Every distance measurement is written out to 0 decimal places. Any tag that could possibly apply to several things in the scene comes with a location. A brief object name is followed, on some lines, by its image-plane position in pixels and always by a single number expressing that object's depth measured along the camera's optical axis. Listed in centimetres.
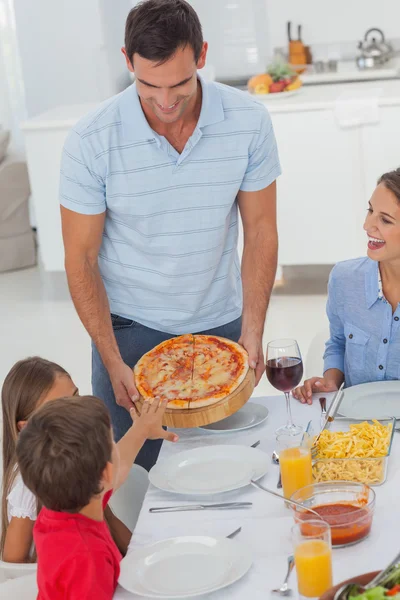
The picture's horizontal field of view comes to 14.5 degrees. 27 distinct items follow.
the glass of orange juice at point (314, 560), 283
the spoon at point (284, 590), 290
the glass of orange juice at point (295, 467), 318
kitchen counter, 717
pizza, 358
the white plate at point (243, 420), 360
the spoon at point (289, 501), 292
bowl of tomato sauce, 299
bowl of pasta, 323
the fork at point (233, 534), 309
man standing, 378
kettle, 862
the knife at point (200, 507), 321
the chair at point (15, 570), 337
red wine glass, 346
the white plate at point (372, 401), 356
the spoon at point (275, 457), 338
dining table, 294
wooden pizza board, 352
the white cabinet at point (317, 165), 719
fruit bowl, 769
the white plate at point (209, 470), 328
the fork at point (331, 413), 334
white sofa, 920
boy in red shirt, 301
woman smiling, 387
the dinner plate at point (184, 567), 293
